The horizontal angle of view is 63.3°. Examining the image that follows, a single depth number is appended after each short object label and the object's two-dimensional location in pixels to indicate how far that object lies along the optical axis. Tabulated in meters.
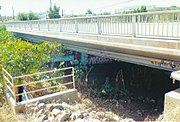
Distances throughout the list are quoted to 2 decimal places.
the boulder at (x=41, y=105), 4.63
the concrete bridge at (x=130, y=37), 4.36
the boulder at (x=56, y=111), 4.49
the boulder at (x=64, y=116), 4.21
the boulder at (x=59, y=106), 4.78
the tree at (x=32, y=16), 36.03
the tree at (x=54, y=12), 32.83
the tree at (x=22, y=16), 37.23
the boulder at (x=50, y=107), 4.67
